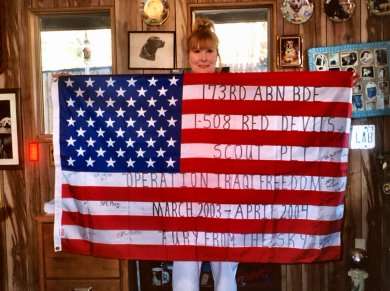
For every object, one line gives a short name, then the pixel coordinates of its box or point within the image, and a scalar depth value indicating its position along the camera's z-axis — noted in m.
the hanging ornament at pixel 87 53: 2.87
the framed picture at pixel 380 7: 2.64
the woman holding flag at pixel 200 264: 2.05
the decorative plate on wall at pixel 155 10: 2.71
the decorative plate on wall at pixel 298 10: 2.66
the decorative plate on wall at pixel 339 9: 2.65
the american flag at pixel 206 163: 2.01
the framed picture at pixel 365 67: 2.67
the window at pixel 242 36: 2.80
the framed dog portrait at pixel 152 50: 2.74
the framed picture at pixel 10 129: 2.82
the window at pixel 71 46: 2.87
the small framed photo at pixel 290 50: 2.66
